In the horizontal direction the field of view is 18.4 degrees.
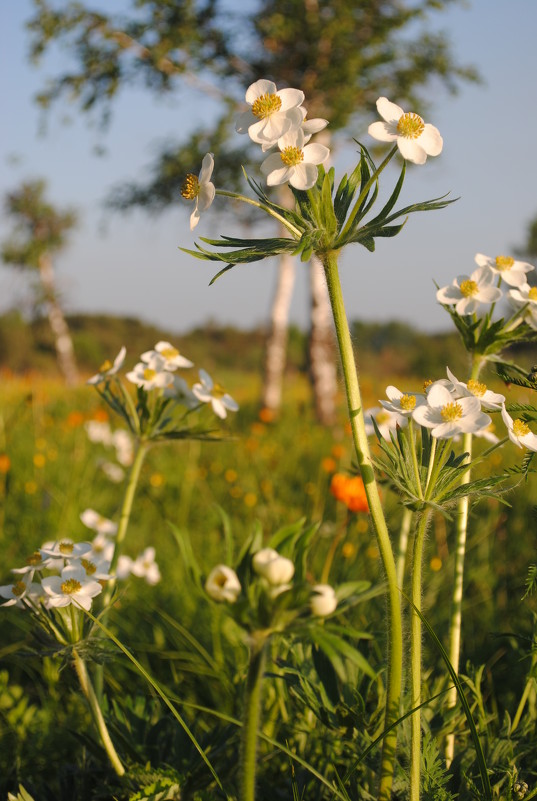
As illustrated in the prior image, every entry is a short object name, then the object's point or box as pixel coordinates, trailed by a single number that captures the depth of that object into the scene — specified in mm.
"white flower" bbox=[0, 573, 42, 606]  721
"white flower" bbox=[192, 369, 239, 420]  824
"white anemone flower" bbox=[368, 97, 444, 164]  682
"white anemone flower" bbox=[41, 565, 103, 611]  712
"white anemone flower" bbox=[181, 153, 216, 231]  675
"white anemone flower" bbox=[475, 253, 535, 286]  745
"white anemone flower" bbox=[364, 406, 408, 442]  739
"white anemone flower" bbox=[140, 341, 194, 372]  833
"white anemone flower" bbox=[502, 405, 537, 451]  696
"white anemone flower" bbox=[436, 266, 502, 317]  733
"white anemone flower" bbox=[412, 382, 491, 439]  681
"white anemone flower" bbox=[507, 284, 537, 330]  733
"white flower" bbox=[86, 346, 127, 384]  826
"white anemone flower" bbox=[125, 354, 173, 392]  818
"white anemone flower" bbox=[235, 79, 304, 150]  672
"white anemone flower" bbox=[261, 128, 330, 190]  663
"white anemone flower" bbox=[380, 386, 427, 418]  700
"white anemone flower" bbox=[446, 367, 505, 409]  709
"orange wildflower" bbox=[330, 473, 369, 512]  1049
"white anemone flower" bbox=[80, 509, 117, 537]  905
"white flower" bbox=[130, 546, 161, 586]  979
